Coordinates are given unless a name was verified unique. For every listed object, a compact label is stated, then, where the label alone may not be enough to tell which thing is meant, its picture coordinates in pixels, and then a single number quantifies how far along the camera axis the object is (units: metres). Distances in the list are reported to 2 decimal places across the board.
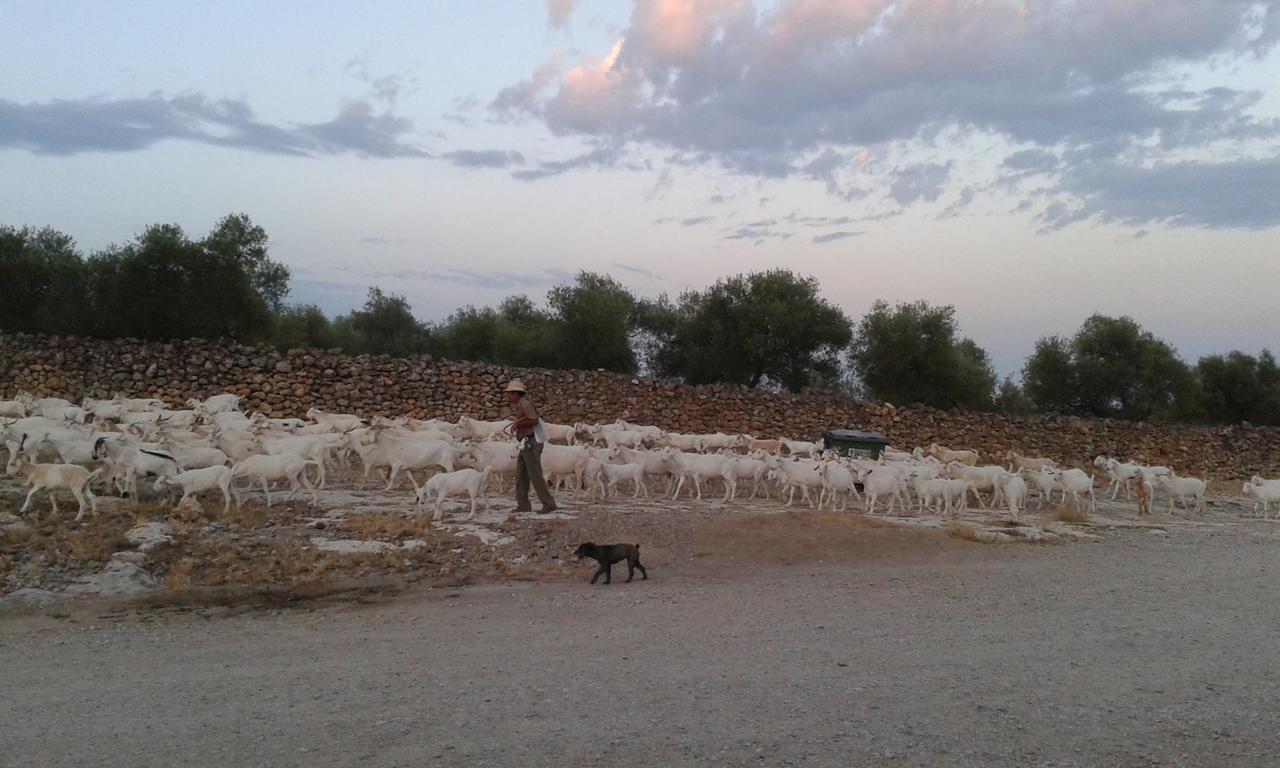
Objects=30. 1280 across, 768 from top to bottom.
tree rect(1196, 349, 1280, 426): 48.31
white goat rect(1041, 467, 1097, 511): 21.48
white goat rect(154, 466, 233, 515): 14.37
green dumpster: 24.34
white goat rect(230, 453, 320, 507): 14.98
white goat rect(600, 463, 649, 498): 18.52
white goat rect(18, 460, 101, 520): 13.63
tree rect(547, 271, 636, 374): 41.06
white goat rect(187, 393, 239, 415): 24.03
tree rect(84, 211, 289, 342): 31.81
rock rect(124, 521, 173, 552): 12.50
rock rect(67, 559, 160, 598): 11.20
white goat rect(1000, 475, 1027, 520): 19.70
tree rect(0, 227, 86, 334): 32.75
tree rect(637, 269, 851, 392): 40.31
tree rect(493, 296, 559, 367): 42.28
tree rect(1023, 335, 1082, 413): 44.34
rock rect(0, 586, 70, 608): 10.69
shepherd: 15.83
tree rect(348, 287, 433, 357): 52.38
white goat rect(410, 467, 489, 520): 15.42
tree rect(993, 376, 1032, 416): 46.53
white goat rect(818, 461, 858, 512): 18.89
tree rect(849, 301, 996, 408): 41.16
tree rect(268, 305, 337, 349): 39.36
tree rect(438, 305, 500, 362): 46.97
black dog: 12.38
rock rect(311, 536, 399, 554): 13.05
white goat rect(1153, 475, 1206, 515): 22.73
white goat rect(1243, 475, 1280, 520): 22.98
